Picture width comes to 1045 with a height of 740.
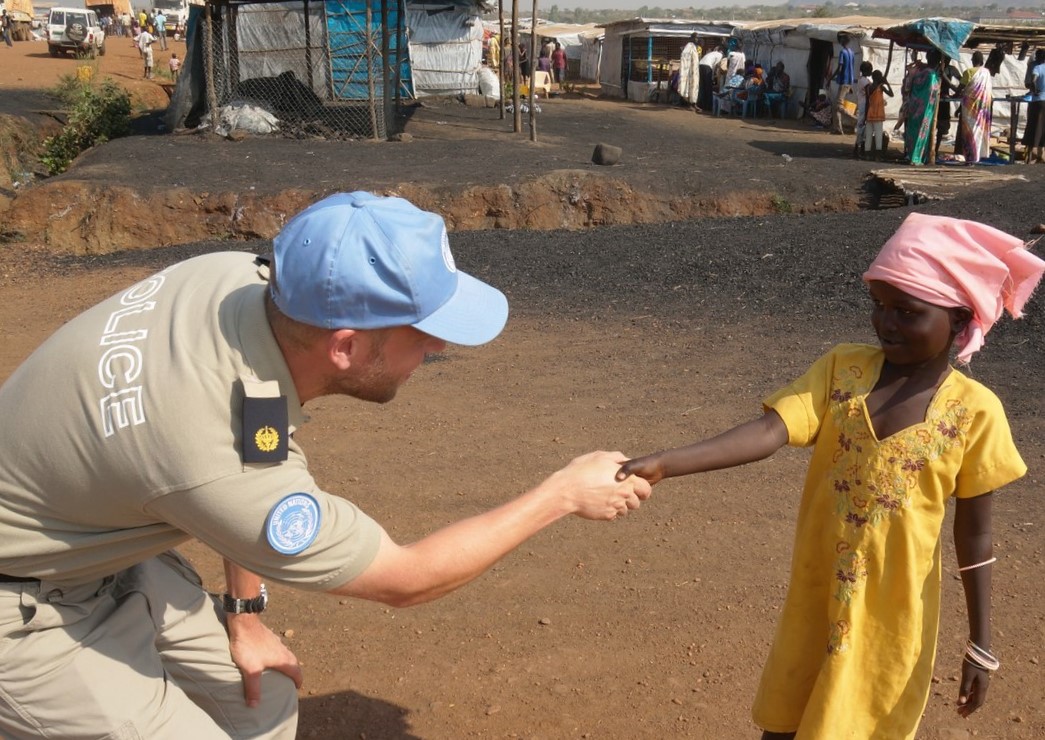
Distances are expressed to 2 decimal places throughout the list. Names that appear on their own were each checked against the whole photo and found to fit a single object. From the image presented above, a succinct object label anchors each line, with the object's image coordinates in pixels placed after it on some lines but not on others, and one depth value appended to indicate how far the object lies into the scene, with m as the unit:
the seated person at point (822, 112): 25.24
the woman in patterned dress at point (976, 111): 17.06
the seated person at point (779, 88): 28.03
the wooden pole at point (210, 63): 17.48
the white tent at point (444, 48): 28.30
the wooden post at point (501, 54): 22.33
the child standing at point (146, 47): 34.91
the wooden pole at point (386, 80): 18.16
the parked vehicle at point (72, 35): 41.94
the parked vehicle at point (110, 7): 65.07
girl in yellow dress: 2.54
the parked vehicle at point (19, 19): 52.56
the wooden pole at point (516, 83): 18.39
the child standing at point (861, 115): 19.03
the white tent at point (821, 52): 23.80
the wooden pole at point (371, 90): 17.98
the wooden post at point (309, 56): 21.88
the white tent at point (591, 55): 40.84
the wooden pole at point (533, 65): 19.59
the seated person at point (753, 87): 28.25
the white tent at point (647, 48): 33.12
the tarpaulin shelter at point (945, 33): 16.56
